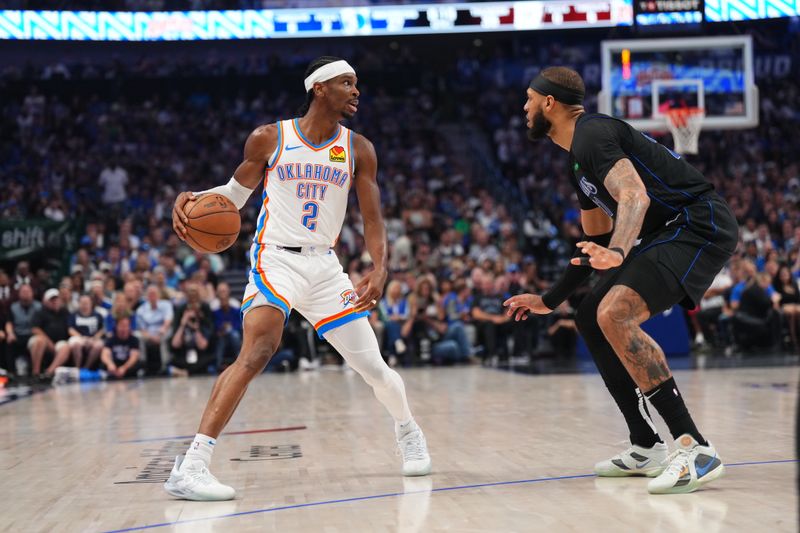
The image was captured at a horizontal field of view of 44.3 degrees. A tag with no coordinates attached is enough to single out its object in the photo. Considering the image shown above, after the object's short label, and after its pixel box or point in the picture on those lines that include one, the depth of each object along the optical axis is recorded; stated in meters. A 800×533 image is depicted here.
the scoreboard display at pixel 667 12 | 15.81
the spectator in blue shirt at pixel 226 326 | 14.36
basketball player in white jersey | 5.05
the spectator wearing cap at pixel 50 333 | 13.75
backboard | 15.35
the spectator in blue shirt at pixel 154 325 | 14.26
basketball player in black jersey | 4.37
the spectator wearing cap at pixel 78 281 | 14.89
